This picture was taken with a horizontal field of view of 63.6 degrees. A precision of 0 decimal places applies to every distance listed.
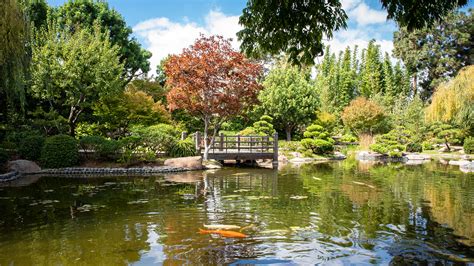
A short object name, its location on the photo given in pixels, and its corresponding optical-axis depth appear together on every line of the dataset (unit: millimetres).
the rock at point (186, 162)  15359
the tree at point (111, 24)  22328
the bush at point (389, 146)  22069
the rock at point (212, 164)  16144
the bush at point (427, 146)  26322
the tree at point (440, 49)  34000
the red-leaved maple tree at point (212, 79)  15789
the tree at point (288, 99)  27188
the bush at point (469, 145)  22094
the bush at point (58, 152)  14531
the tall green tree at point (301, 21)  3799
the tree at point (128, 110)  18359
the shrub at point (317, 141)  21797
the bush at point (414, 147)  25203
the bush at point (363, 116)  29266
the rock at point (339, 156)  22041
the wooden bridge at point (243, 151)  17297
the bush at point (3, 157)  12891
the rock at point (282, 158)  20228
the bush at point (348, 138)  29569
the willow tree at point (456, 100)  18859
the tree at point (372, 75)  42562
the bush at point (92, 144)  15312
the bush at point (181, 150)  16766
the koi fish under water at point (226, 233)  5824
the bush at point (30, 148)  14789
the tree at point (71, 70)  16562
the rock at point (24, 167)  13624
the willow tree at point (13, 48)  9430
